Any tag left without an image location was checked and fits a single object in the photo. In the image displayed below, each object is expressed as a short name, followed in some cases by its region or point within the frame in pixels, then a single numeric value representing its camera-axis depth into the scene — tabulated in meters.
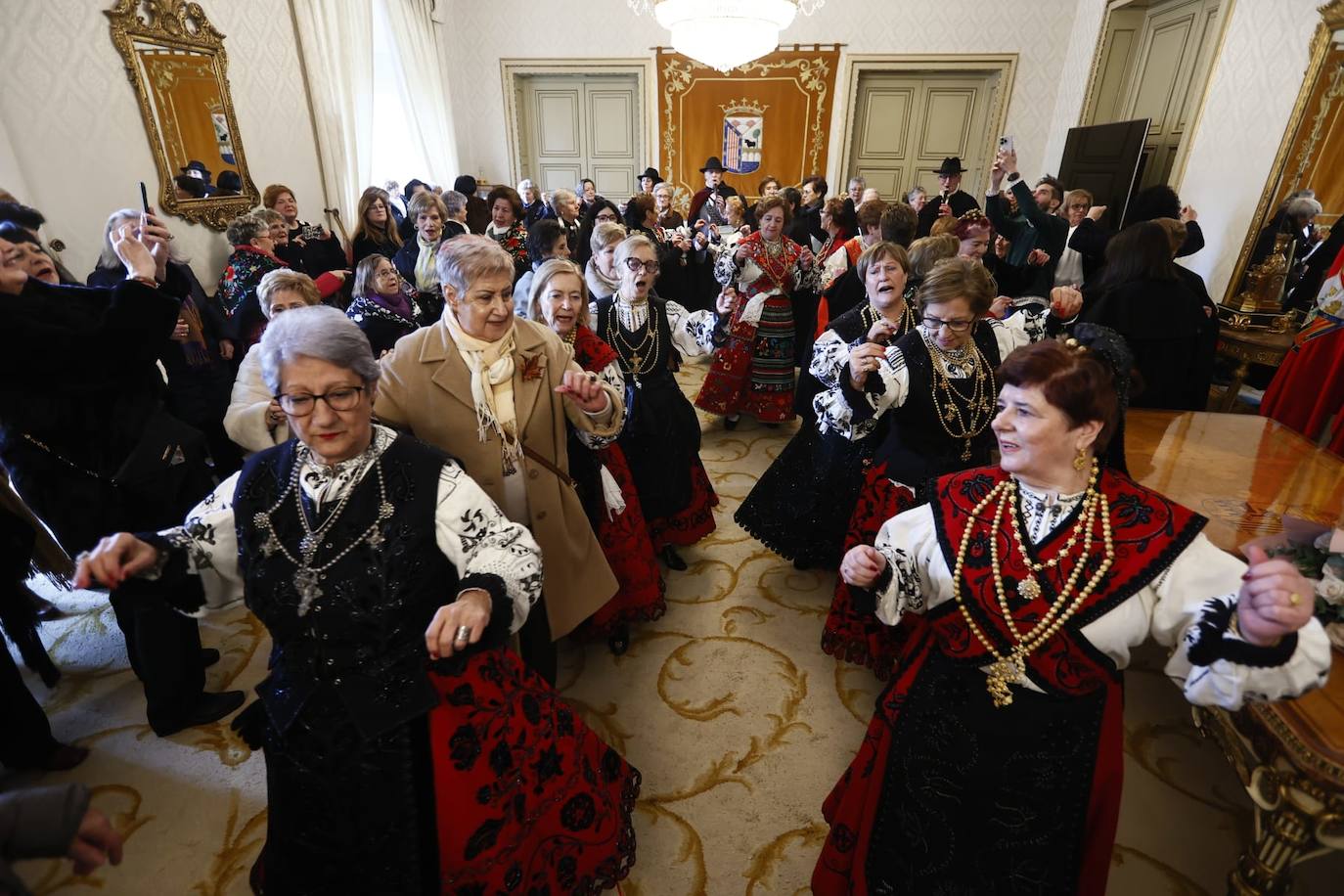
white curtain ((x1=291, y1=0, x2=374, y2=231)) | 6.05
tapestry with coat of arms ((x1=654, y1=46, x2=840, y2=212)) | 9.02
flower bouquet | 1.52
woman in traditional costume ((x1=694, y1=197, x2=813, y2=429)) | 4.55
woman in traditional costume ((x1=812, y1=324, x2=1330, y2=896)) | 1.31
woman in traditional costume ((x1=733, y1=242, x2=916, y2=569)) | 2.70
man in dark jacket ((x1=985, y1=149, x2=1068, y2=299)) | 4.48
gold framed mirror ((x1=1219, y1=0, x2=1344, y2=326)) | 4.25
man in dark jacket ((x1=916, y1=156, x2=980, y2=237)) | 5.96
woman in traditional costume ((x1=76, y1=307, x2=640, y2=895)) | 1.40
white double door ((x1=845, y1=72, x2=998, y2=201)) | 8.97
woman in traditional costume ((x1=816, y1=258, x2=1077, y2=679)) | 2.19
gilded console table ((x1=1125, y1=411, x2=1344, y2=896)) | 1.32
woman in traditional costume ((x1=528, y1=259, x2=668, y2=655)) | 2.46
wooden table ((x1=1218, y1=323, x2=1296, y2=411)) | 4.00
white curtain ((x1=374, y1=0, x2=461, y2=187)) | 7.68
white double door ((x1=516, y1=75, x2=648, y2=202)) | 9.41
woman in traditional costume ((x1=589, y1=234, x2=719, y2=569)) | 3.01
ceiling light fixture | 5.12
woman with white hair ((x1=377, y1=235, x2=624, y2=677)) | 1.92
